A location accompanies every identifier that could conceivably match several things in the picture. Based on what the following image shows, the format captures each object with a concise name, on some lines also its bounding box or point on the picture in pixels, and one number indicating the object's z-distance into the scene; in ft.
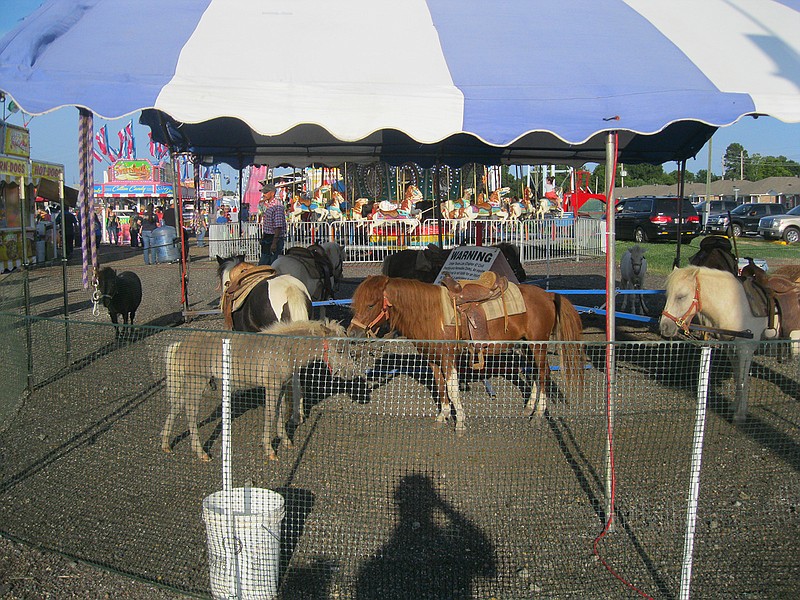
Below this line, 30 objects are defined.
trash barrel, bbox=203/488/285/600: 13.30
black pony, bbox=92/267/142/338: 37.81
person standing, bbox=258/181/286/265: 44.45
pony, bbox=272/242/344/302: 32.73
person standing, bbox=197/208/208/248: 127.65
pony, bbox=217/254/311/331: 22.75
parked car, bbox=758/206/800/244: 104.64
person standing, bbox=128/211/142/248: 114.21
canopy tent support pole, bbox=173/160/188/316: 36.23
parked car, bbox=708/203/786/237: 118.11
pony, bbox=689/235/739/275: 29.96
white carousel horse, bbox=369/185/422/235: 79.92
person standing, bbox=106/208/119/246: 130.74
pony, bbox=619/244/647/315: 44.32
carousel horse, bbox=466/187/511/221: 84.94
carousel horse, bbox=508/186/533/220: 88.79
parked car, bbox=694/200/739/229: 130.00
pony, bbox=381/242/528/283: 34.47
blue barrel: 81.51
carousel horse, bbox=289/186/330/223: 86.74
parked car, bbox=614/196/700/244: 98.12
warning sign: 26.50
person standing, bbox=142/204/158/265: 78.69
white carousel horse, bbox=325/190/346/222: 87.97
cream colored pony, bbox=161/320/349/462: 17.75
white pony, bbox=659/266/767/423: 22.97
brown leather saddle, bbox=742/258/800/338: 23.53
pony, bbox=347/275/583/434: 20.20
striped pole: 22.35
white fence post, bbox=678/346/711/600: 12.88
